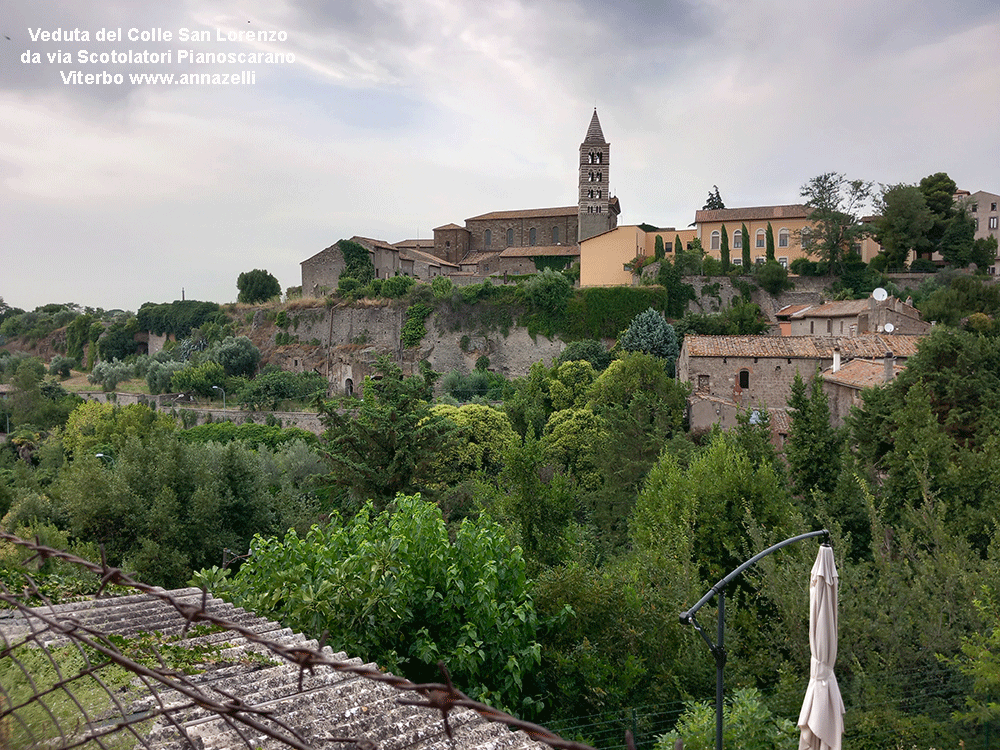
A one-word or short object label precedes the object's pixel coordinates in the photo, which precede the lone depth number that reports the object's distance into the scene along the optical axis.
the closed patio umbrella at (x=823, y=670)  5.77
